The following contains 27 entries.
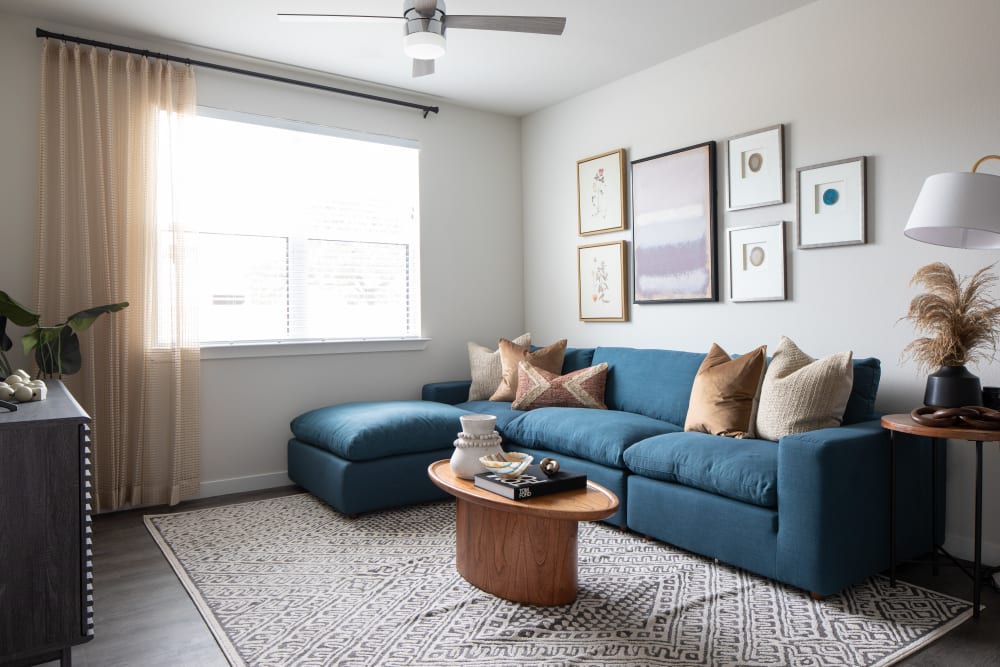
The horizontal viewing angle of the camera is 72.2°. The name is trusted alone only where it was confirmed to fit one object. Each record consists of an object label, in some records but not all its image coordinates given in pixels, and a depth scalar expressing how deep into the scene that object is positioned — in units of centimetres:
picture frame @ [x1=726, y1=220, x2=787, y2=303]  366
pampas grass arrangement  256
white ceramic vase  272
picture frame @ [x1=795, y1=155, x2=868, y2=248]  329
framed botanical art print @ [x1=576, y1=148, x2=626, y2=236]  462
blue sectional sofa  250
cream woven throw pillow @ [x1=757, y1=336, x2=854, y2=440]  285
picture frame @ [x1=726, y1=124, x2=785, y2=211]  363
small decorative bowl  260
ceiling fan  269
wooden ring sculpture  237
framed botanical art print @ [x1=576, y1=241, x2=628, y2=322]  466
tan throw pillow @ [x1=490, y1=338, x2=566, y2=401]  448
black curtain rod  361
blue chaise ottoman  359
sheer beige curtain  360
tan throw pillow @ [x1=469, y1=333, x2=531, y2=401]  469
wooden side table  234
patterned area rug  215
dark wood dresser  193
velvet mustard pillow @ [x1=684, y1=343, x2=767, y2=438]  318
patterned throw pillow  414
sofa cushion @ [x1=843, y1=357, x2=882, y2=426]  298
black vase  251
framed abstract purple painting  404
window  416
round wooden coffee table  242
